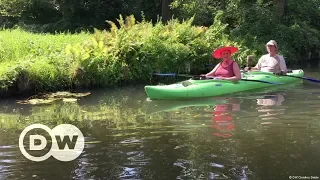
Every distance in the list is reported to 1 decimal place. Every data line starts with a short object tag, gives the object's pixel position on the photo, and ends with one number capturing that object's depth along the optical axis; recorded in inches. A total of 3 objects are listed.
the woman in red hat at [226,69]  381.7
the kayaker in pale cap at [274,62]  441.0
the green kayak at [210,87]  358.3
